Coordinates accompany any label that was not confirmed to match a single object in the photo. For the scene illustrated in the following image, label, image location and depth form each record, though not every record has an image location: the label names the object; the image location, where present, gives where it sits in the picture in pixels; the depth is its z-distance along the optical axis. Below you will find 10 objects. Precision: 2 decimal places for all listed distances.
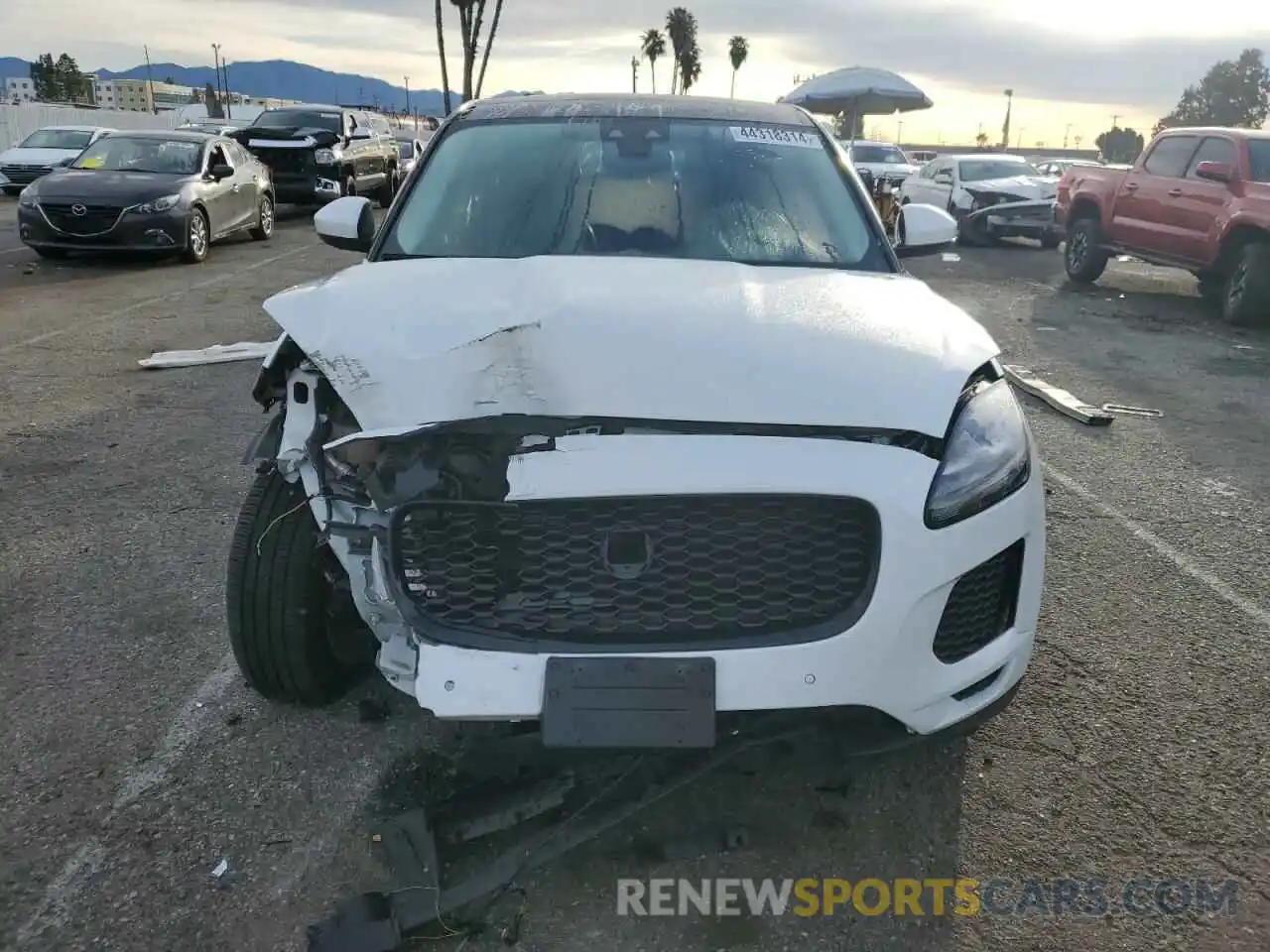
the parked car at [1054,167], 26.14
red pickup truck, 9.81
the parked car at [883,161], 20.06
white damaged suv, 2.00
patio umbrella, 17.55
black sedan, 11.15
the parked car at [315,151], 17.05
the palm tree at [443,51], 38.97
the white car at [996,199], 16.53
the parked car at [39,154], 19.25
